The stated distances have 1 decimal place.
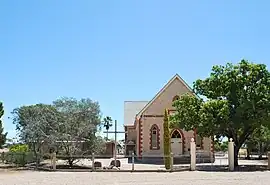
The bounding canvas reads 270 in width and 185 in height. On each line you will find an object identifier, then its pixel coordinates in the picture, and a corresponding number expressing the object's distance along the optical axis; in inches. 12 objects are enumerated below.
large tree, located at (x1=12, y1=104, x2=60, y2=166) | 1262.3
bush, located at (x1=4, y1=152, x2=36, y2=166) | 1362.0
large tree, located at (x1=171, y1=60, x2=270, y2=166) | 1158.3
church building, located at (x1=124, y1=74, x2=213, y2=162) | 1682.5
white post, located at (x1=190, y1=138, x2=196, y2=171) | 1114.7
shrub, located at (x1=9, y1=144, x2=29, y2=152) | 1445.7
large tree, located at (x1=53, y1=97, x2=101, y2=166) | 1257.4
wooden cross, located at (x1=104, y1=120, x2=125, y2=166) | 1434.3
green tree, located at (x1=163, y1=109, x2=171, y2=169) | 1253.1
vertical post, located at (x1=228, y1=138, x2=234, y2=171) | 1151.0
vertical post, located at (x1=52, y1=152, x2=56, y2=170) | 1121.2
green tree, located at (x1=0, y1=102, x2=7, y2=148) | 1642.7
